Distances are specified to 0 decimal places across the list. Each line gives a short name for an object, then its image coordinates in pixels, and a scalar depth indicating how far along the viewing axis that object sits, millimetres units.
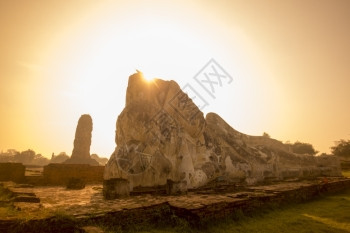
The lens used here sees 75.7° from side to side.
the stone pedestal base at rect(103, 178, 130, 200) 5612
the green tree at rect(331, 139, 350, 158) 32062
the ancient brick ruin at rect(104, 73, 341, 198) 7508
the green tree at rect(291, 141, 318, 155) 36812
